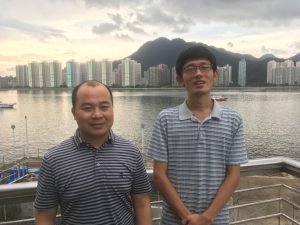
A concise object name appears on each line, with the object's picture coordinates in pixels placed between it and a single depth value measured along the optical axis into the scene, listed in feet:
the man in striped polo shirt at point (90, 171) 4.57
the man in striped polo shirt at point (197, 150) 5.35
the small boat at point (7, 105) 249.88
